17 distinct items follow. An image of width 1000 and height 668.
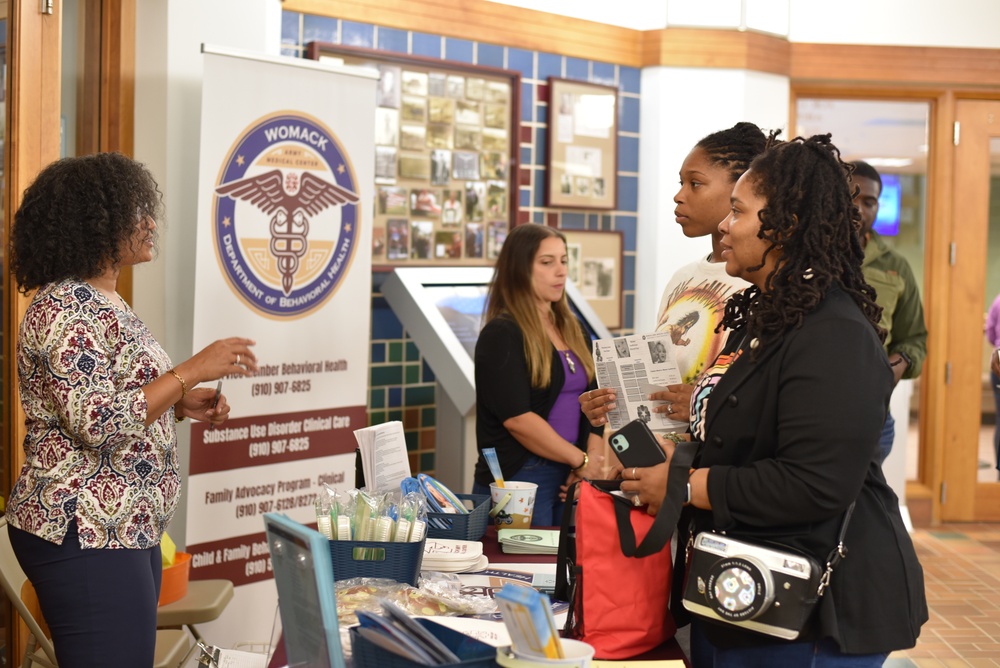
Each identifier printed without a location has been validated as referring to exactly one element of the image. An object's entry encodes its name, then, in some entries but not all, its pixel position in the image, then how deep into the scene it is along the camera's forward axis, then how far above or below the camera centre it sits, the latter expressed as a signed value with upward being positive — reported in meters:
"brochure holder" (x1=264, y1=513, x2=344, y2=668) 1.44 -0.43
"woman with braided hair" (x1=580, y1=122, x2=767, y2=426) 2.42 +0.04
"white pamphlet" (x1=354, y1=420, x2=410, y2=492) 2.37 -0.38
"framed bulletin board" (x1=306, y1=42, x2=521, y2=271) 4.88 +0.62
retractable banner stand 3.71 -0.03
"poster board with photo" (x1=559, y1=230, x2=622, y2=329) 5.59 +0.11
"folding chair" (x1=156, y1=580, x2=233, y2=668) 3.19 -0.98
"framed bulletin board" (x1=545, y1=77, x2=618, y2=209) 5.50 +0.76
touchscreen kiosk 4.32 -0.18
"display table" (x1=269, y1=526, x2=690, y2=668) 1.82 -0.61
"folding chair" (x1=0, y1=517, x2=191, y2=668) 2.85 -0.96
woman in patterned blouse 2.29 -0.31
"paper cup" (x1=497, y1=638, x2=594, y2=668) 1.43 -0.50
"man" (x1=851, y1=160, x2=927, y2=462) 4.49 -0.01
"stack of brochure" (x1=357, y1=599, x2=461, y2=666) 1.48 -0.49
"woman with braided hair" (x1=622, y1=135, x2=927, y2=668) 1.65 -0.21
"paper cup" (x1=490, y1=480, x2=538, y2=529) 2.58 -0.53
